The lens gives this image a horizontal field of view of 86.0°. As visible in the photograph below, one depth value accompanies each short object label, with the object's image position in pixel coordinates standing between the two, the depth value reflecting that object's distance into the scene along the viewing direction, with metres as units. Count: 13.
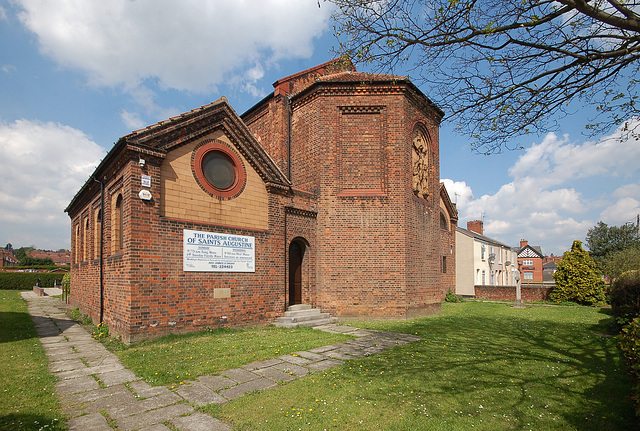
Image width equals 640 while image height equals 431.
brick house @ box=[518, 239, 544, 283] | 67.50
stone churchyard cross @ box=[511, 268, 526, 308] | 20.30
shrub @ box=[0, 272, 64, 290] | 31.45
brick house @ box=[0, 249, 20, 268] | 74.61
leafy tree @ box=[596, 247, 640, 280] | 23.34
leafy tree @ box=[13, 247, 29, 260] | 108.22
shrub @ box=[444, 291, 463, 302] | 22.68
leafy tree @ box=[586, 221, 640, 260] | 40.78
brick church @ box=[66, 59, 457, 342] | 9.33
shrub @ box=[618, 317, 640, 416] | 4.15
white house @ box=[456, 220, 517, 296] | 30.14
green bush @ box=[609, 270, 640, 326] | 9.55
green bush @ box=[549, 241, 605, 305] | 21.88
